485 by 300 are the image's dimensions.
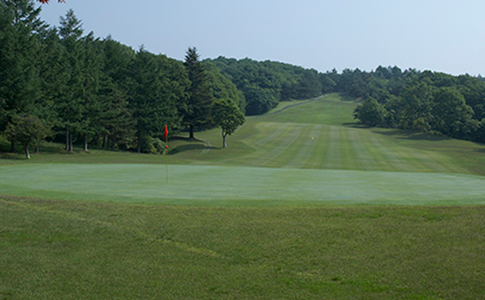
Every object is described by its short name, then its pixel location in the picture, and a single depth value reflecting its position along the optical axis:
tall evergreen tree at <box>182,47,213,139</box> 76.75
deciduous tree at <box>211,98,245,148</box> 67.19
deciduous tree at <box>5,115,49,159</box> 36.56
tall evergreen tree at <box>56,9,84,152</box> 46.72
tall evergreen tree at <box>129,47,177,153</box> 61.94
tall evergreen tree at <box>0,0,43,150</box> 38.53
